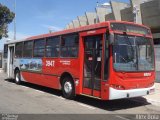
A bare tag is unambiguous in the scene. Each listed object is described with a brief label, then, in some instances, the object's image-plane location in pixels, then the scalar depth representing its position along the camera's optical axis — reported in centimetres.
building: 1286
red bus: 615
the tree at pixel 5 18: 2241
